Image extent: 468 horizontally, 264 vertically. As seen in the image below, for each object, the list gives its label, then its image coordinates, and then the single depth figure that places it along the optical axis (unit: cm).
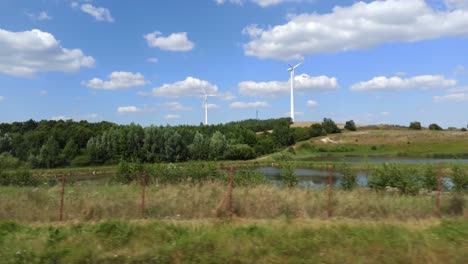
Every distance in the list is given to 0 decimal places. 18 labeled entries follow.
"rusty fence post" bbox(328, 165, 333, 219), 1545
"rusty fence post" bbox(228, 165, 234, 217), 1528
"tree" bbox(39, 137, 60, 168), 10332
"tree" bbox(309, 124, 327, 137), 16500
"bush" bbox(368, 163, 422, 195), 2070
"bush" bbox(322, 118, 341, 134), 17325
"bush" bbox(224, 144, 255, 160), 12194
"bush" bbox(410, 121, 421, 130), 18312
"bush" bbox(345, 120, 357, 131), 18175
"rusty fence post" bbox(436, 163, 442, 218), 1548
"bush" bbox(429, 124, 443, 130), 18100
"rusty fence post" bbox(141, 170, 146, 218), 1564
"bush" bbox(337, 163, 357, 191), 2218
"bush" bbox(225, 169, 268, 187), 2034
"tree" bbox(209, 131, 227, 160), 11869
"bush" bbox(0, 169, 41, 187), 2910
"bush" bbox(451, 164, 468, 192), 2188
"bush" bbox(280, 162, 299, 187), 2381
